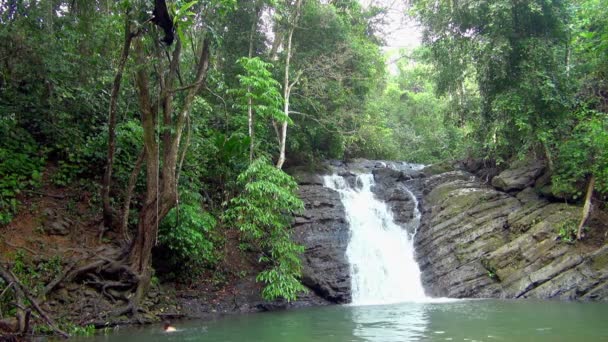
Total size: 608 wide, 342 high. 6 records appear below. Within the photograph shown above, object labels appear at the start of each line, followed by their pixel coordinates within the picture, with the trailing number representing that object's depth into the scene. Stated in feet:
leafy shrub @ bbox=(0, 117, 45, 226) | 33.63
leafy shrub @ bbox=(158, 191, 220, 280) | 36.19
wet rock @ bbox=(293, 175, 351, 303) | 45.85
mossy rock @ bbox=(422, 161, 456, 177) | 68.03
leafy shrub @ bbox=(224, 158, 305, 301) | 38.42
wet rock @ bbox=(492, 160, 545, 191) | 53.89
